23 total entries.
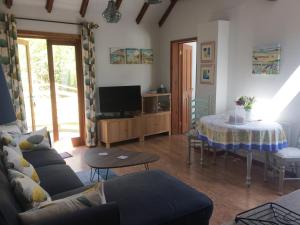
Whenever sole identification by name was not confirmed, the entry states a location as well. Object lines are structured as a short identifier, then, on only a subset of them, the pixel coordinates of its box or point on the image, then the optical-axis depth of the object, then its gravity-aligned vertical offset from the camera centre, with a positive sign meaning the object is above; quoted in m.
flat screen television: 5.18 -0.38
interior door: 5.87 -0.08
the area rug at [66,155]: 4.61 -1.29
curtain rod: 4.33 +1.02
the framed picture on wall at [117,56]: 5.35 +0.48
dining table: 3.23 -0.73
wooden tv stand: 5.12 -0.89
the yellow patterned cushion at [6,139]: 2.73 -0.59
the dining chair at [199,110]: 4.49 -0.53
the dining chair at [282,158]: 3.08 -0.94
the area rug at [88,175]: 3.60 -1.33
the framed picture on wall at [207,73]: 4.43 +0.08
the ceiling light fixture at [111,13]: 3.70 +0.92
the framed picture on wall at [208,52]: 4.37 +0.44
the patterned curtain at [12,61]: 4.12 +0.32
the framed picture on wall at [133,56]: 5.55 +0.49
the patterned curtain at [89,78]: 4.86 +0.04
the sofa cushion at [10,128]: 3.34 -0.60
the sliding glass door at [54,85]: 4.76 -0.08
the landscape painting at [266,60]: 3.68 +0.24
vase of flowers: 3.66 -0.35
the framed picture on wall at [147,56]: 5.77 +0.50
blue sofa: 1.47 -0.90
